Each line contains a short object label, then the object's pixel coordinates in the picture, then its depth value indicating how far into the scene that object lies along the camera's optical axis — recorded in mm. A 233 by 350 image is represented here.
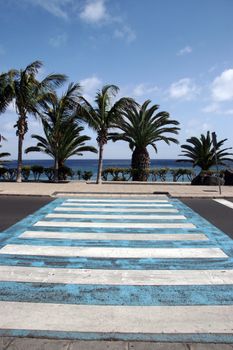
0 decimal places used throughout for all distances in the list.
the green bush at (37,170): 23625
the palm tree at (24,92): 20406
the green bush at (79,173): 24397
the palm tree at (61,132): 21984
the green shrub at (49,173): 23797
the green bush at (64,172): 24025
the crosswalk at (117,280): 3676
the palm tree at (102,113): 20609
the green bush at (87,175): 24422
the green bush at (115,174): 24078
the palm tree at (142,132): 25172
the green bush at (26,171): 23656
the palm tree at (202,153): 27031
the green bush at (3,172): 23266
